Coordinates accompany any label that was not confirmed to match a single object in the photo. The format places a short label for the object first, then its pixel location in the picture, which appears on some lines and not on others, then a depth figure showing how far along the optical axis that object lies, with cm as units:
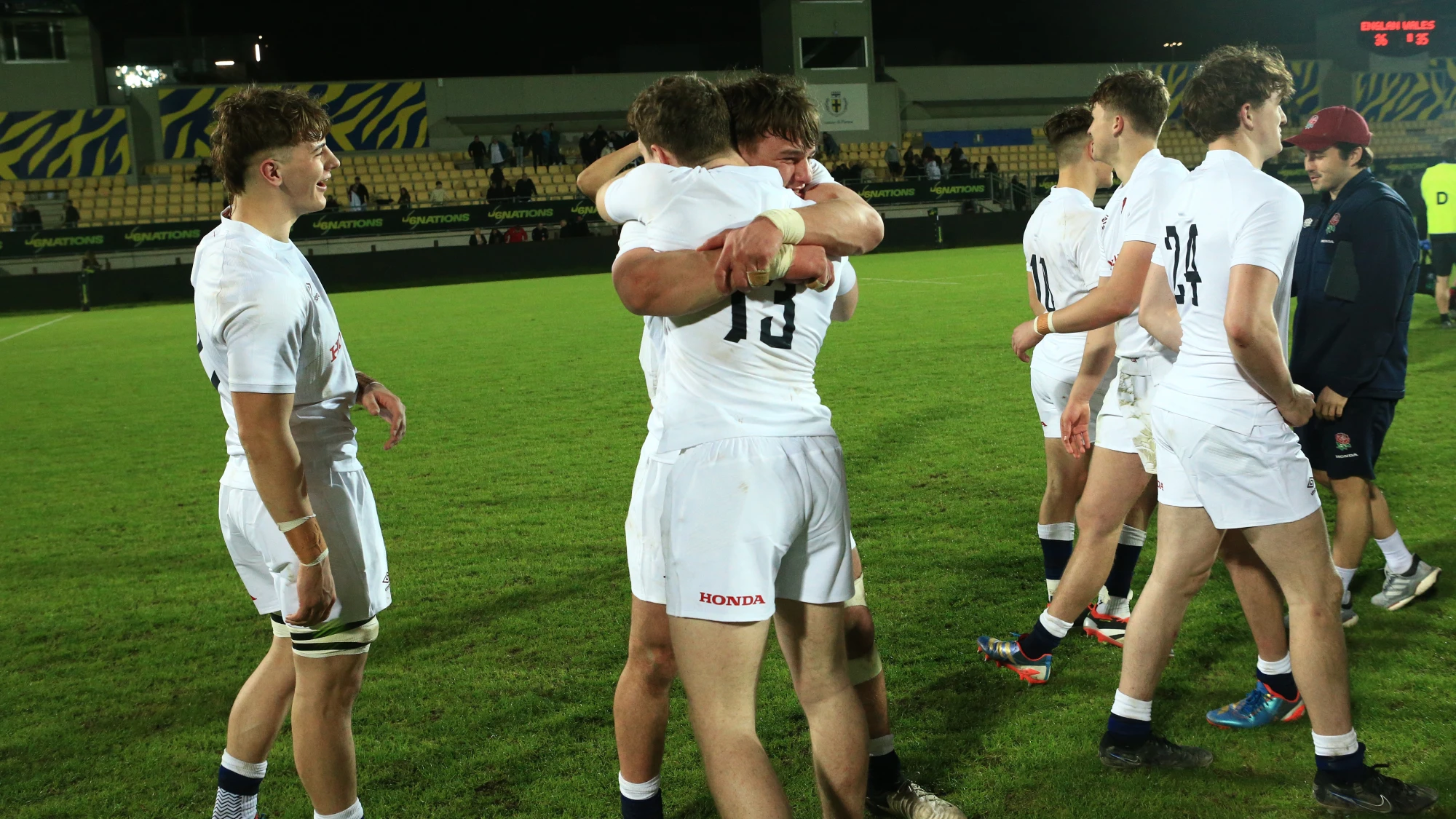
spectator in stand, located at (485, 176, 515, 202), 2877
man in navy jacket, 400
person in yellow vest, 1149
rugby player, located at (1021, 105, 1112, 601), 438
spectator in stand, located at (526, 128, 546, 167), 3253
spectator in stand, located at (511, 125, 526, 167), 3316
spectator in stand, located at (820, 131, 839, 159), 3312
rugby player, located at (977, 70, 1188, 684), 371
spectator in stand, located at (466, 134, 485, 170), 3275
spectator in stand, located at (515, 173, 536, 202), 2903
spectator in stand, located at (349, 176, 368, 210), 2753
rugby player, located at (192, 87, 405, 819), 260
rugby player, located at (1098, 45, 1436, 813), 283
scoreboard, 2556
